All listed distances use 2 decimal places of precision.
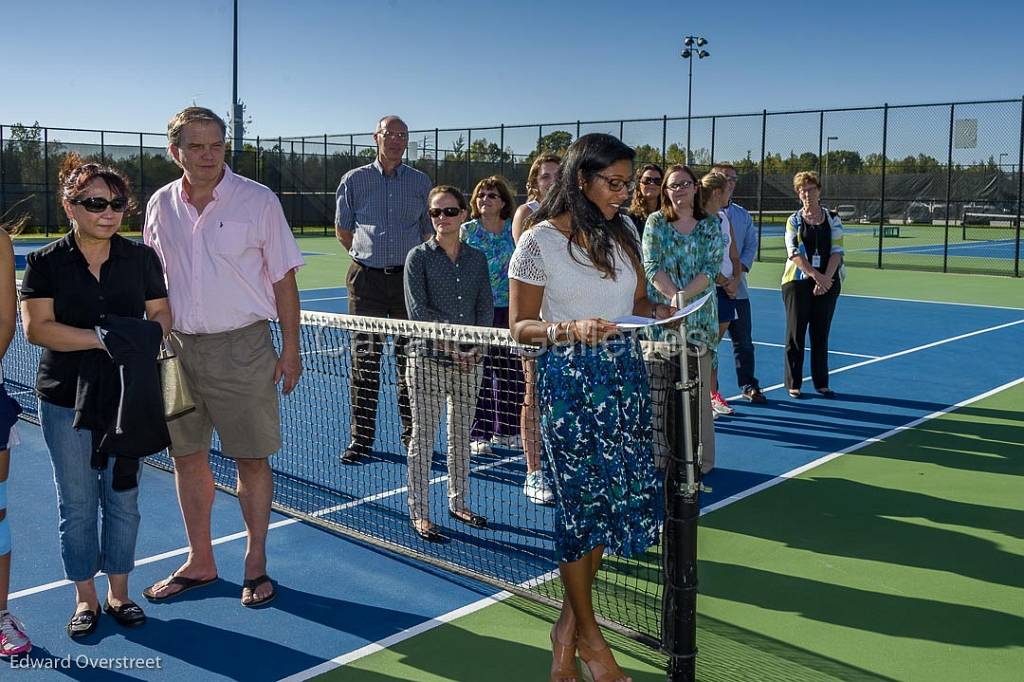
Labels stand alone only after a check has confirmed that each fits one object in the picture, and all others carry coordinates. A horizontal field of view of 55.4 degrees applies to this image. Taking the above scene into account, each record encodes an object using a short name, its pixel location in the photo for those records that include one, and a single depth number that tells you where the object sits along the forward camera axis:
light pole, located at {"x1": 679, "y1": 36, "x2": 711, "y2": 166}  46.41
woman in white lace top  3.64
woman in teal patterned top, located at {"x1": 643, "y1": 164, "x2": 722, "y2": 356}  6.47
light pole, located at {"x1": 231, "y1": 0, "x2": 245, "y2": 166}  33.00
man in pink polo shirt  4.50
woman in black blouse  4.12
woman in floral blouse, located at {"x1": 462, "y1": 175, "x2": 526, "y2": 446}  7.14
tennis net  4.76
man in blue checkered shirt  7.08
